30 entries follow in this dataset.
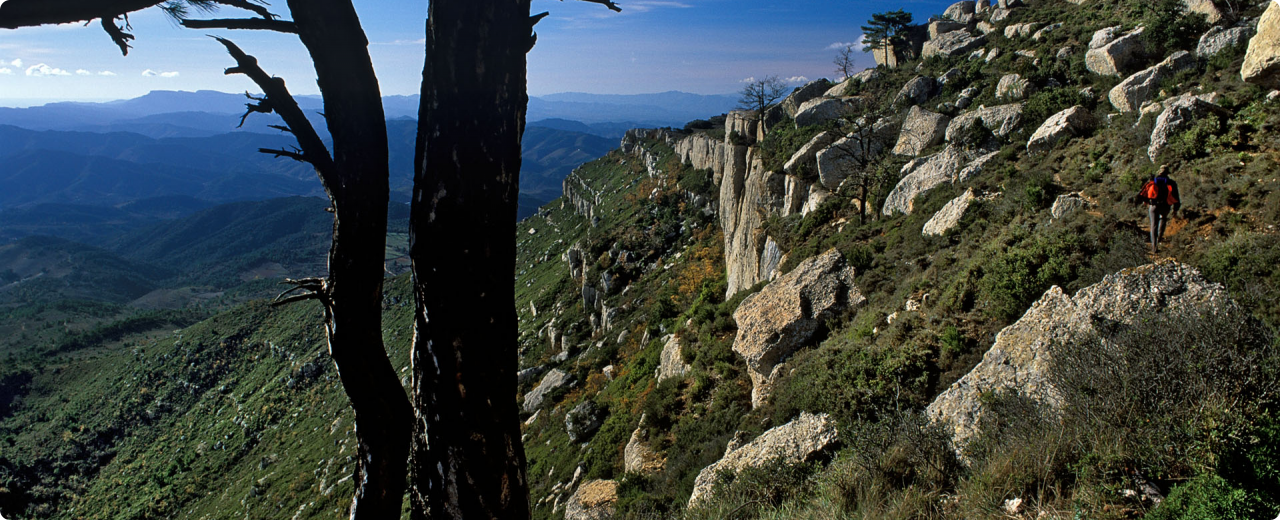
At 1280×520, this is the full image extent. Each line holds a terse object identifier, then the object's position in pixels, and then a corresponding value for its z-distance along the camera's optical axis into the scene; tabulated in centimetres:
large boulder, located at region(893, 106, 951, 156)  2097
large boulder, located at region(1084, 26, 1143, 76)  1830
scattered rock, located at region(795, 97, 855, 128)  3188
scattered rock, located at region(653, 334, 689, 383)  1716
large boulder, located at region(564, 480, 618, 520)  1194
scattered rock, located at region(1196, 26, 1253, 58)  1482
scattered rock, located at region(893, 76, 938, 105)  2627
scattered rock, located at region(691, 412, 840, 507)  833
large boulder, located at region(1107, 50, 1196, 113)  1527
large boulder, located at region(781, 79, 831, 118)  3953
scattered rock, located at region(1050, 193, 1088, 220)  1099
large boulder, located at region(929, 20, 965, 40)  3968
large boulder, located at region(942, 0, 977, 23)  4022
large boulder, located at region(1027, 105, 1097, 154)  1502
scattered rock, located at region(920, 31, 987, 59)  3225
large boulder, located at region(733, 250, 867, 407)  1290
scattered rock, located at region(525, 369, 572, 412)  2885
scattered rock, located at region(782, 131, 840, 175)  2359
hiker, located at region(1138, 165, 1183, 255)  879
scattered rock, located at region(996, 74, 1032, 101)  1995
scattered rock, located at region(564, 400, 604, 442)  2009
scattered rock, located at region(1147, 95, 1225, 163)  1150
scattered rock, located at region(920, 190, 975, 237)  1385
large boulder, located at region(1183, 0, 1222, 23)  1733
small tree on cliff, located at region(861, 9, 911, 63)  4425
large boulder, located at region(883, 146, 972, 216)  1741
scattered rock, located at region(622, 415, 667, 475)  1315
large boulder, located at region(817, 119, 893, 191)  2158
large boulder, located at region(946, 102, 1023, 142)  1836
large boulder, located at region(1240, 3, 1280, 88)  1151
